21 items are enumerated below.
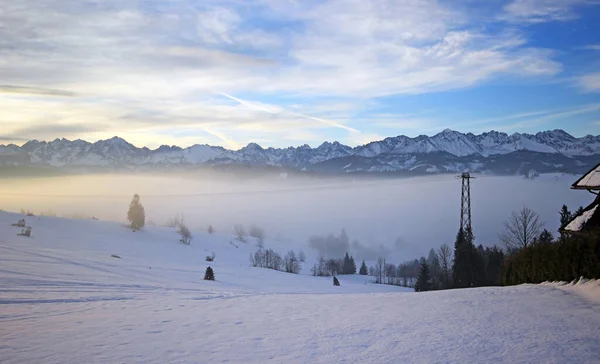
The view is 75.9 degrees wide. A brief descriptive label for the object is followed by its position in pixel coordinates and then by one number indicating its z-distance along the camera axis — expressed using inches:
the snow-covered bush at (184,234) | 3041.3
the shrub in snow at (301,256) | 5551.2
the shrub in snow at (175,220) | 4644.2
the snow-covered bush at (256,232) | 7268.2
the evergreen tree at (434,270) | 2410.2
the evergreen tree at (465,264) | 1539.1
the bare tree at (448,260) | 2004.2
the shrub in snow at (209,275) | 1188.5
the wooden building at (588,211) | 639.6
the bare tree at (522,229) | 1509.6
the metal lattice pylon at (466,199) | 1562.5
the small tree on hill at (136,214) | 3009.4
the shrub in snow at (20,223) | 1819.9
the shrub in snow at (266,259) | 3352.4
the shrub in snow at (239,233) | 5093.5
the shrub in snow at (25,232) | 1583.0
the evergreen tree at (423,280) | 1982.0
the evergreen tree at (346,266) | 4488.2
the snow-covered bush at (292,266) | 3753.7
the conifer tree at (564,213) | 1721.9
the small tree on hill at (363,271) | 4803.9
